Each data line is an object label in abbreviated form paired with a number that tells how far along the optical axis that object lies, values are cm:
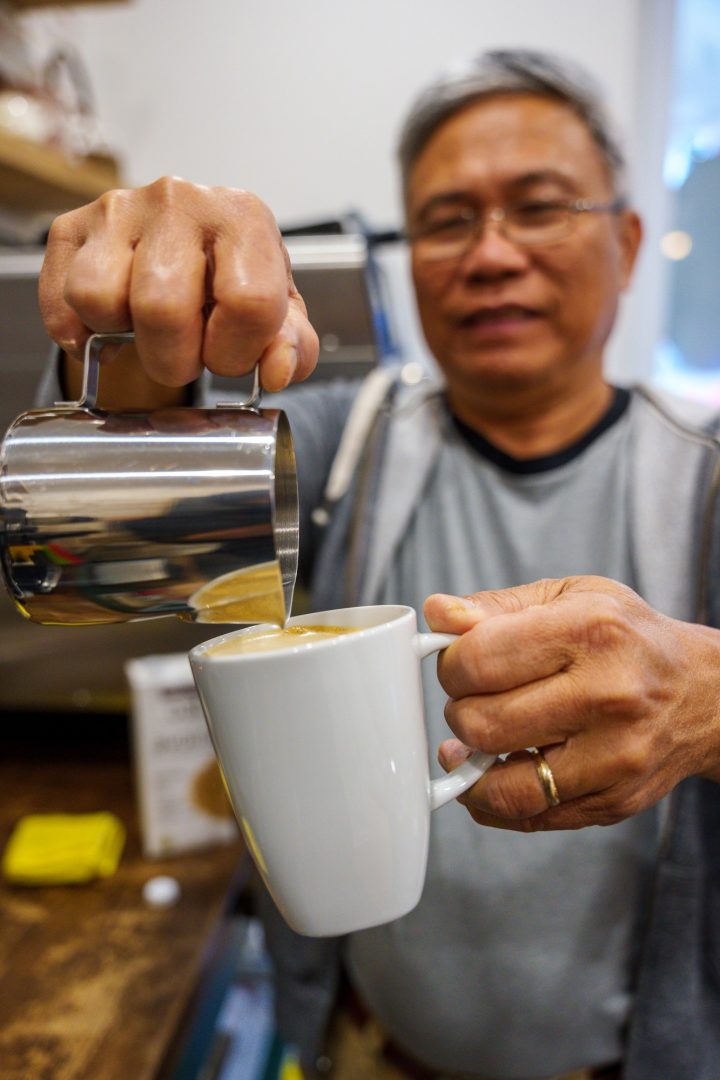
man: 30
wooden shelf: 100
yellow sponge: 67
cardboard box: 72
